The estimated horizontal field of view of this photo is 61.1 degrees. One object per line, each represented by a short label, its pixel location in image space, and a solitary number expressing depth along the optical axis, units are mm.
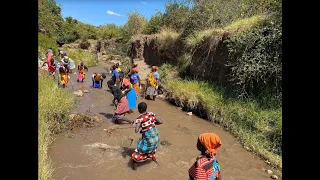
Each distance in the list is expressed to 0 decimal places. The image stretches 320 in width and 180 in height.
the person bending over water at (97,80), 13424
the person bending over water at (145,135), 5293
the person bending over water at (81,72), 14630
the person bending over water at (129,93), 8672
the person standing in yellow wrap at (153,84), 11469
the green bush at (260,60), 7793
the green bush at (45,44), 21436
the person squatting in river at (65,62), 13158
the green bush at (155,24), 20500
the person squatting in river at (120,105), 7785
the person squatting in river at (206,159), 3326
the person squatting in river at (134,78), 10906
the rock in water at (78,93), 11465
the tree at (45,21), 22909
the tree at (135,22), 26172
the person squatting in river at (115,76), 10734
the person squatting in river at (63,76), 11884
